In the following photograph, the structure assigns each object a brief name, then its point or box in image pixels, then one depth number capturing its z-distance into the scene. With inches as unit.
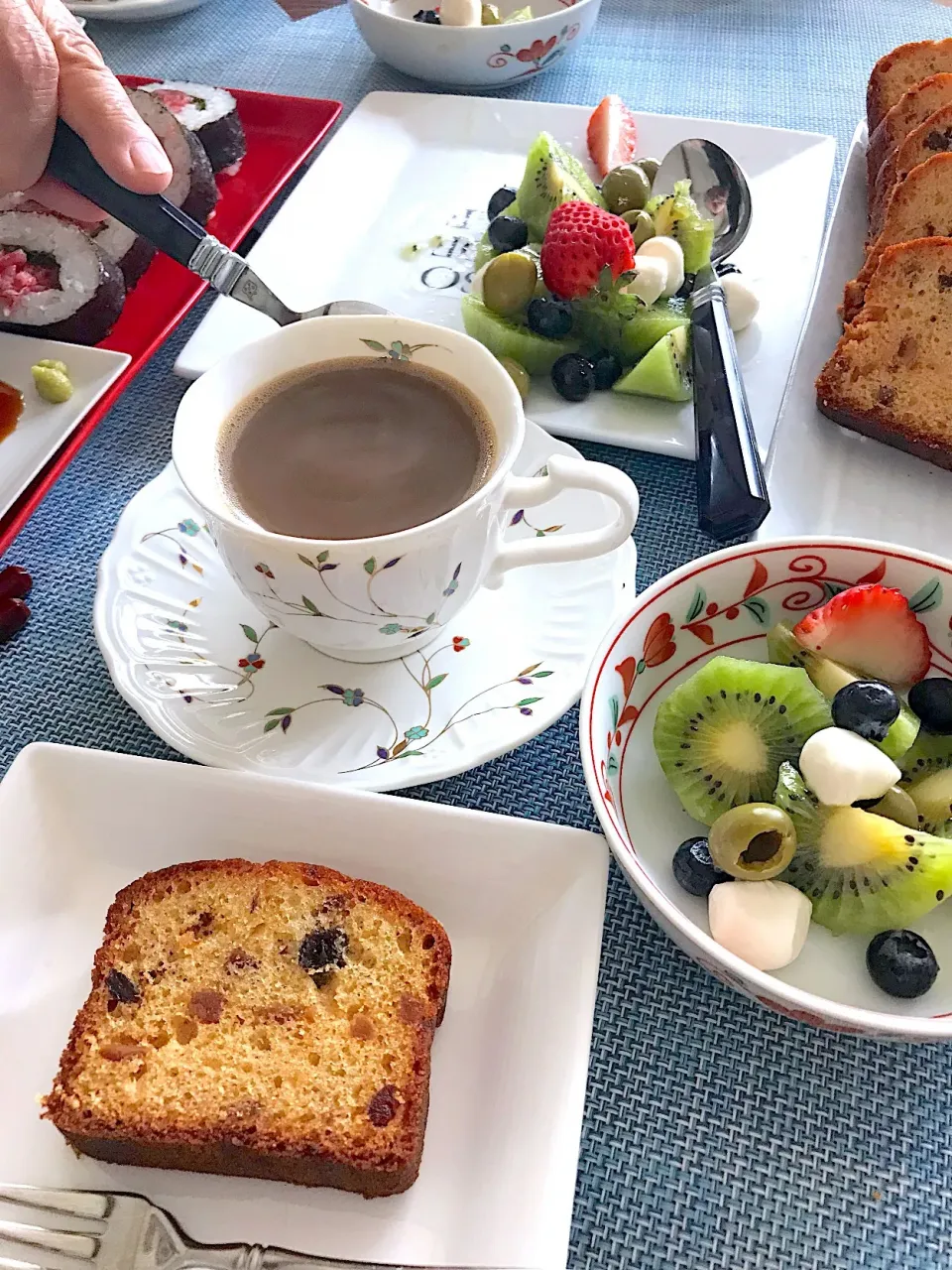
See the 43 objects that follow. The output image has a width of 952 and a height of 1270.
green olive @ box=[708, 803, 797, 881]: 9.2
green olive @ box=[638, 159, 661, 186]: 19.2
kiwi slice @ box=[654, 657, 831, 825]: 9.9
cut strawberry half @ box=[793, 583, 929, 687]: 10.5
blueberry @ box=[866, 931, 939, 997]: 8.9
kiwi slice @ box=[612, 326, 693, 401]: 15.0
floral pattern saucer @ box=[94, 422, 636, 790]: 11.0
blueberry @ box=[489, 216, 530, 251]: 17.7
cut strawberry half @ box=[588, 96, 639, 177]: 19.8
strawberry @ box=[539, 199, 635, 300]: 15.9
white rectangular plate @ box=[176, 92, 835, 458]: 15.5
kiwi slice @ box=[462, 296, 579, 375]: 15.8
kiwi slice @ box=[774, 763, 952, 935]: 9.0
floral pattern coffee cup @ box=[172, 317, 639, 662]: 10.5
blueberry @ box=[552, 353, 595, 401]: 15.3
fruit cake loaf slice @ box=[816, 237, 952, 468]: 14.6
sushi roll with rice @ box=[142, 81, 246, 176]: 20.3
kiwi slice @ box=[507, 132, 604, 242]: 18.0
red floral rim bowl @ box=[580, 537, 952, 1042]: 8.4
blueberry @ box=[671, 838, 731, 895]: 9.4
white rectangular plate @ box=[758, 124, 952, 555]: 13.9
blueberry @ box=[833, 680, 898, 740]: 9.6
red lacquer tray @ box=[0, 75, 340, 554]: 14.7
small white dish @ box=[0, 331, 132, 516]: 14.4
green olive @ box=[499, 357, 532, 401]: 15.2
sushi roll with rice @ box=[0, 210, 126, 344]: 16.6
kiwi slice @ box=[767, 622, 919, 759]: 9.8
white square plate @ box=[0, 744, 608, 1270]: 8.3
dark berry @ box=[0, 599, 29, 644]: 13.0
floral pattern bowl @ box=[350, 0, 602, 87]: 22.1
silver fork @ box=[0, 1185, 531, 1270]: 7.8
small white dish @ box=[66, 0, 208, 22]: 25.4
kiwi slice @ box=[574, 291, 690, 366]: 15.7
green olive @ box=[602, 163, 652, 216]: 18.5
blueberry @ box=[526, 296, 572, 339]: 15.8
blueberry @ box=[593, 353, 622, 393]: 15.6
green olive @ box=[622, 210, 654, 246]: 17.2
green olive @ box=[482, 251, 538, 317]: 16.1
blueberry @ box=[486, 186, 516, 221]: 19.0
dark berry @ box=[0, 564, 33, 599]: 13.3
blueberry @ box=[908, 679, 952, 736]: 10.2
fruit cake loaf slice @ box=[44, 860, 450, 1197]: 8.4
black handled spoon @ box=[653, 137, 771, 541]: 13.4
